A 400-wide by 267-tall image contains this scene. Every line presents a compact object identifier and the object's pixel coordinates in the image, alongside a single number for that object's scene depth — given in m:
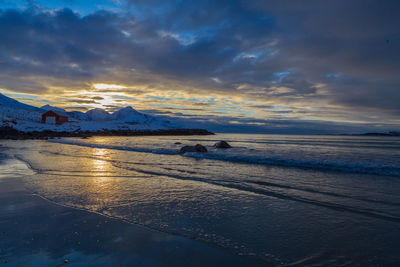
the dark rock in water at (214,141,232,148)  21.17
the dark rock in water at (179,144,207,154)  17.64
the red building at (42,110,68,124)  69.75
